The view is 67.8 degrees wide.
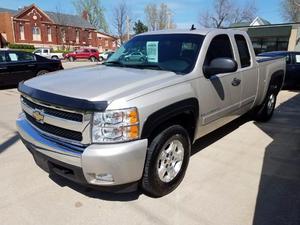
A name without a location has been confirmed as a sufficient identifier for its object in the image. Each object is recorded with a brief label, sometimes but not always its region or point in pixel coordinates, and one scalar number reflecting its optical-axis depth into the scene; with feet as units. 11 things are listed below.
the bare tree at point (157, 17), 157.13
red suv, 96.33
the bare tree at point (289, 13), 128.53
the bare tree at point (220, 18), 152.50
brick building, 118.98
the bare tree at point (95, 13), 173.39
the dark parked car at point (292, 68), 28.53
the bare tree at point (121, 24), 128.94
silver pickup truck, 6.78
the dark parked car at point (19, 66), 28.05
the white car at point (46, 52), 95.48
